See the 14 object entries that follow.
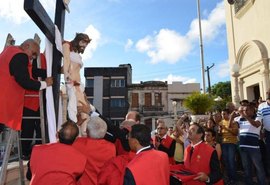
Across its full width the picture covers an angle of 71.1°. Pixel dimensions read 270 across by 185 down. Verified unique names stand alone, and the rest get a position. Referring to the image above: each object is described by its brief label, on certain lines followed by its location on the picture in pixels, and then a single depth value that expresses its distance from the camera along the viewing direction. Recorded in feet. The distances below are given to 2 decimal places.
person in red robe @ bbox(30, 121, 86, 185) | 5.29
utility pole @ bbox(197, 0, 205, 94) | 35.81
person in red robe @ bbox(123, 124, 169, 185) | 5.35
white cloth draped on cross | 6.54
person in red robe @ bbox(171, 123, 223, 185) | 7.61
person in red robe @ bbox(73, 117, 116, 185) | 6.27
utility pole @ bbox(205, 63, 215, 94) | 69.96
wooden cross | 5.79
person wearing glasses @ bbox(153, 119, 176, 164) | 11.72
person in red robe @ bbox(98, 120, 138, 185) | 5.81
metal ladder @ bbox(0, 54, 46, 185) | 5.84
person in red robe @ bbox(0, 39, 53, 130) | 6.34
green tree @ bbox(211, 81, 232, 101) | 97.94
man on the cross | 7.30
